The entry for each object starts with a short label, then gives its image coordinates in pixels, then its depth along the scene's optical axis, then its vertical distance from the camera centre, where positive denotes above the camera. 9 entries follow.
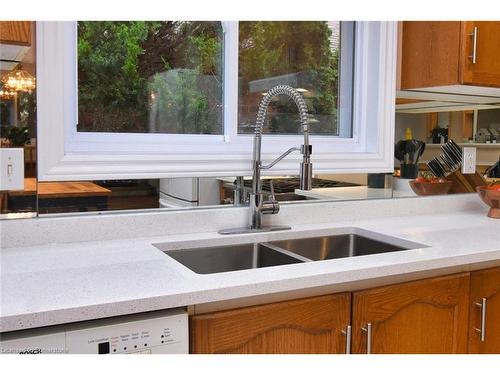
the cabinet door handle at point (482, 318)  1.47 -0.48
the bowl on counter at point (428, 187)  2.18 -0.14
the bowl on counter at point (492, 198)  2.03 -0.18
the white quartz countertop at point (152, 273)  0.96 -0.29
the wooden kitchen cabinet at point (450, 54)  1.92 +0.40
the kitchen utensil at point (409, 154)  2.14 +0.00
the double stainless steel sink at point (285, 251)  1.54 -0.32
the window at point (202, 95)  1.55 +0.20
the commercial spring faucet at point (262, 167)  1.60 -0.05
